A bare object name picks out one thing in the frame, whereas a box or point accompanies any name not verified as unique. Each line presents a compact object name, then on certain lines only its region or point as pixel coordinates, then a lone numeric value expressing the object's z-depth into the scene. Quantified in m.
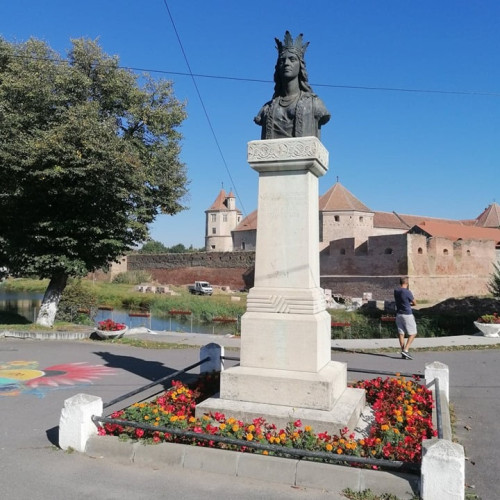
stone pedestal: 5.08
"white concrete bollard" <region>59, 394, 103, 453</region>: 4.69
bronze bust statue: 5.79
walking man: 10.56
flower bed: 4.30
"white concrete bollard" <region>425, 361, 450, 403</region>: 6.53
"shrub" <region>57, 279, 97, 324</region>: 19.83
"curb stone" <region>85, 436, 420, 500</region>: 3.77
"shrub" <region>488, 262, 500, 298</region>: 23.74
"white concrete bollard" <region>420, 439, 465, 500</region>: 3.50
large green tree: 13.06
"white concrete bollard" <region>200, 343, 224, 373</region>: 7.52
